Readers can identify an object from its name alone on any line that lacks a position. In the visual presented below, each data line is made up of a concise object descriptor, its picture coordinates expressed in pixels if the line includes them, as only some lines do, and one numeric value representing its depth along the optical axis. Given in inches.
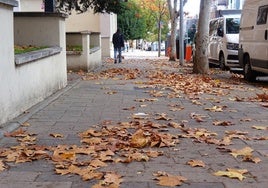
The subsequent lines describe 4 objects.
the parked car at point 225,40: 747.4
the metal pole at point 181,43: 978.2
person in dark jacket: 1087.0
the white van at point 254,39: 538.6
